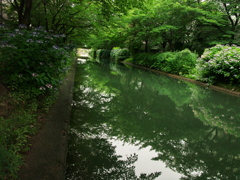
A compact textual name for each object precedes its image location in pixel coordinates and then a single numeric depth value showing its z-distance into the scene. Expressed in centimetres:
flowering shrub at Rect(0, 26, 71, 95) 349
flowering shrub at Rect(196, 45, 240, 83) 904
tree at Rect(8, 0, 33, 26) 525
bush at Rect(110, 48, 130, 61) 2953
